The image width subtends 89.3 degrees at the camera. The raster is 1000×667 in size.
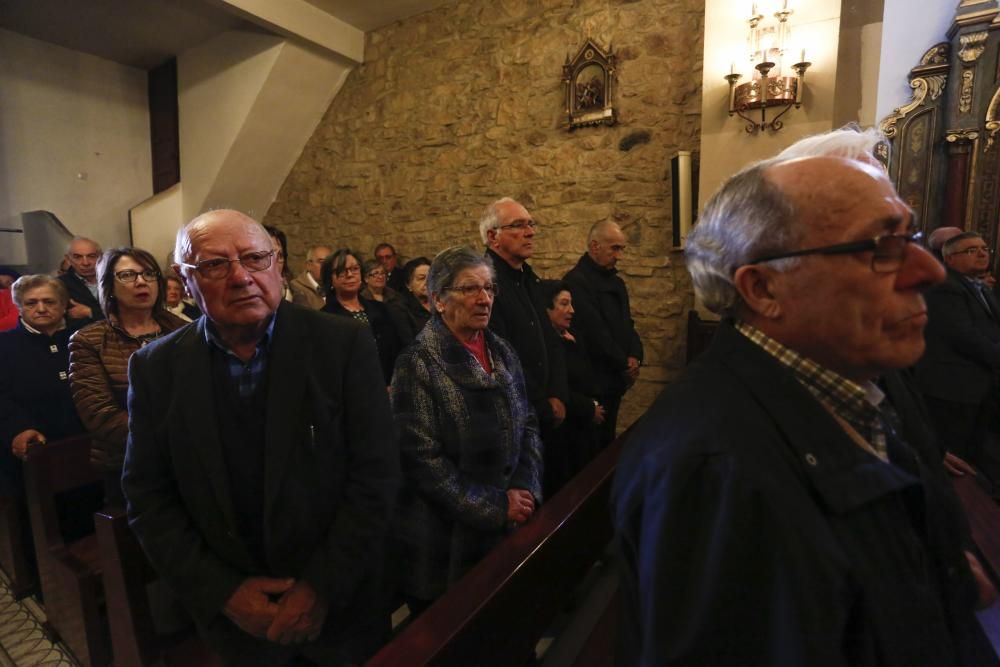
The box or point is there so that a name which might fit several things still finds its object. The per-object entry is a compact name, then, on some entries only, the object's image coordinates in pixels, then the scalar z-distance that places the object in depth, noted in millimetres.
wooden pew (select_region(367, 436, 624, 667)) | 947
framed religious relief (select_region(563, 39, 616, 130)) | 4195
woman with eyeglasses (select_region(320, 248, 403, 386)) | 2889
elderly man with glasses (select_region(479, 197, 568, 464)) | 2287
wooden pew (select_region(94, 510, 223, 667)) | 1319
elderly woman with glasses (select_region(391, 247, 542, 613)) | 1541
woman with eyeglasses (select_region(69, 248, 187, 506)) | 1877
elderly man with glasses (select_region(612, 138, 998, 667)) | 639
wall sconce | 3164
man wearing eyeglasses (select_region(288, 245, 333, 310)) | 3967
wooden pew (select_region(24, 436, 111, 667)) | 1824
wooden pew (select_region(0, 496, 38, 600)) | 2430
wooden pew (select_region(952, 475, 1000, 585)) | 1180
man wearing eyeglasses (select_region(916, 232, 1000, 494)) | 2830
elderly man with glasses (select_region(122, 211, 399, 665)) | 1195
